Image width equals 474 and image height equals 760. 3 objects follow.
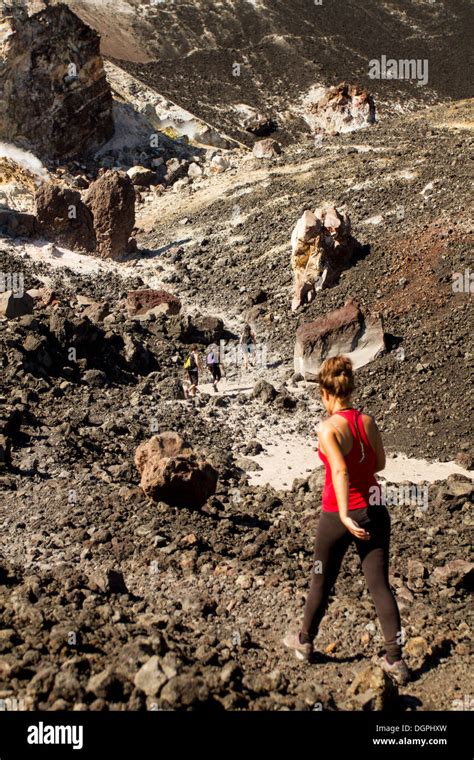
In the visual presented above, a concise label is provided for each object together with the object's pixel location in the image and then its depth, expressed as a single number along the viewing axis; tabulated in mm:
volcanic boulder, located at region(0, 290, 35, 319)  12859
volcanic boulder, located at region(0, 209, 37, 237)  18625
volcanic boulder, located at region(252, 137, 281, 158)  29745
